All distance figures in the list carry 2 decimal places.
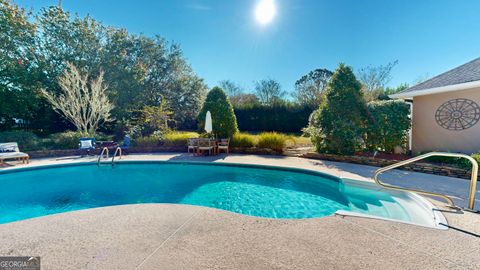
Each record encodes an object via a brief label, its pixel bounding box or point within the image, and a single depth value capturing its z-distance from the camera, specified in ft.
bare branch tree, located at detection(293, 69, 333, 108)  79.97
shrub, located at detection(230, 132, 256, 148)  36.68
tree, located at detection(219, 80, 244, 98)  98.68
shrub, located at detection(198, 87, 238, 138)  37.55
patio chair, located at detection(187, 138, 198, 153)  34.88
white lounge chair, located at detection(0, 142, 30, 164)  27.87
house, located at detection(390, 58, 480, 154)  24.29
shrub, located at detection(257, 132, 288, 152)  34.55
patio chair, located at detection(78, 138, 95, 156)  34.22
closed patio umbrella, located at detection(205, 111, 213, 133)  35.06
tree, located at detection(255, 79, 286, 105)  86.22
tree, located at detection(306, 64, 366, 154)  28.64
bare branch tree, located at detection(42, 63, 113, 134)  41.68
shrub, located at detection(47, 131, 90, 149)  36.42
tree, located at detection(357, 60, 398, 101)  70.59
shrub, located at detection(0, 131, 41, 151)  34.27
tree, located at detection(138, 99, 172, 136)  44.62
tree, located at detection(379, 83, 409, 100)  65.90
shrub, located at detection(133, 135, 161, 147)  38.96
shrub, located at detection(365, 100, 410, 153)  27.37
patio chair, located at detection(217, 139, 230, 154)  35.65
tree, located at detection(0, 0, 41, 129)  41.27
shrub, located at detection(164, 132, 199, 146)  39.22
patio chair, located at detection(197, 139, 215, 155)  34.14
